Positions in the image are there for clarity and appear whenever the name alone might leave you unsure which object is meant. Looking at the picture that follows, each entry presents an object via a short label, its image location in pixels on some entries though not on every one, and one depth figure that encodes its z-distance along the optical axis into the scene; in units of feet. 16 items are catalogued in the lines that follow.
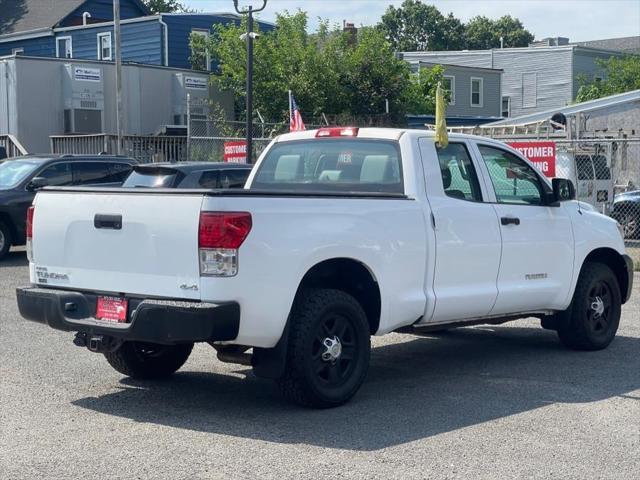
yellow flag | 26.89
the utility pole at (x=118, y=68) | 94.37
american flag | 67.36
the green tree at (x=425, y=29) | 325.01
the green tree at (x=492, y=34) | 319.47
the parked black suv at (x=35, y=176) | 56.49
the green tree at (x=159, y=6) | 227.20
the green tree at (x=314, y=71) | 118.01
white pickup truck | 21.70
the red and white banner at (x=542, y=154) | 61.57
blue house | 133.39
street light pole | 73.36
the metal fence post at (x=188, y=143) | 79.69
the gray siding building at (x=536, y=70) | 176.65
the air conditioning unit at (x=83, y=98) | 107.76
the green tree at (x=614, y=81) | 164.76
